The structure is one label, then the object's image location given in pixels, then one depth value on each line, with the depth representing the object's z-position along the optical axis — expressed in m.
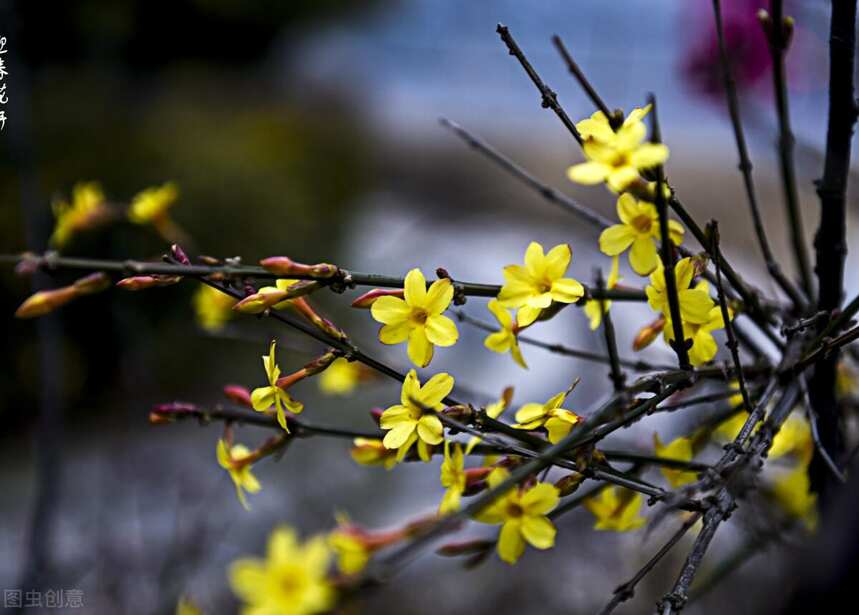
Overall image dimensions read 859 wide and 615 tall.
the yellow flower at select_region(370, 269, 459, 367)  0.59
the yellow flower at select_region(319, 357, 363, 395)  0.75
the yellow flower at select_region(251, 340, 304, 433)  0.60
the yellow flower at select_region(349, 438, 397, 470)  0.62
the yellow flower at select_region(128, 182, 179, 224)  0.76
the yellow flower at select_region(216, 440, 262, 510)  0.63
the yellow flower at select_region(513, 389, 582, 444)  0.59
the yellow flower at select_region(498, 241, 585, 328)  0.60
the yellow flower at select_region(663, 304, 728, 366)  0.60
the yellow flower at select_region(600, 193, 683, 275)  0.59
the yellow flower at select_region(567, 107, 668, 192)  0.55
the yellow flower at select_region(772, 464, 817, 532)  0.73
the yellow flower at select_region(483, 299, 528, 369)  0.61
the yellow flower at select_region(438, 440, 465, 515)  0.58
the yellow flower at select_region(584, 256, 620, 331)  0.64
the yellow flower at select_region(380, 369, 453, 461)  0.58
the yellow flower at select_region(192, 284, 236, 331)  0.73
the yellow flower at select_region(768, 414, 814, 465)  0.71
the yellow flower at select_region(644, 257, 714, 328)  0.59
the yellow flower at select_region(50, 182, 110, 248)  0.77
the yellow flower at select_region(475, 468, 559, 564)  0.58
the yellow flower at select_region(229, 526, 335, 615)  0.54
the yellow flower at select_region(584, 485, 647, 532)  0.63
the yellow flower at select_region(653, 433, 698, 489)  0.63
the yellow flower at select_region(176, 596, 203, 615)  0.62
